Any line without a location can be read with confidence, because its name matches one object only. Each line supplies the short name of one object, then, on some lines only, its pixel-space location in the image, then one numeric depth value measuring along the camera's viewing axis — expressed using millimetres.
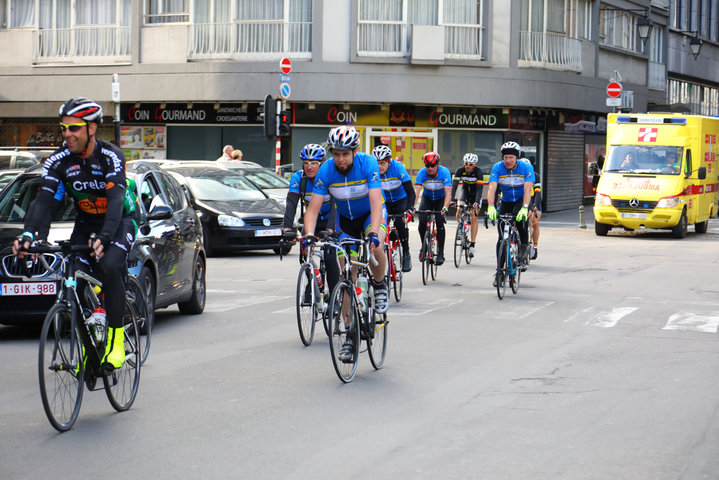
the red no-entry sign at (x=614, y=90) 34281
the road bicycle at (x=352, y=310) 8641
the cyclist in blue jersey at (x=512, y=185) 15711
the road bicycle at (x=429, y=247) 16547
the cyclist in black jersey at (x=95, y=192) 7223
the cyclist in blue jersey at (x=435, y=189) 17312
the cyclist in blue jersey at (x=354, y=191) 9070
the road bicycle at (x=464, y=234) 18781
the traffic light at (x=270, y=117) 28562
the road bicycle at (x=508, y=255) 14539
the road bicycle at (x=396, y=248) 14367
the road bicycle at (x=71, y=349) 6867
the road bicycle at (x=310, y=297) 10602
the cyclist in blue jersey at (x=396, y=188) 15141
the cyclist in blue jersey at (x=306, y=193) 11648
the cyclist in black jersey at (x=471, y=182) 18859
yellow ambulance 27344
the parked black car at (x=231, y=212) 21109
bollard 31286
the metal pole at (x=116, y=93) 26234
